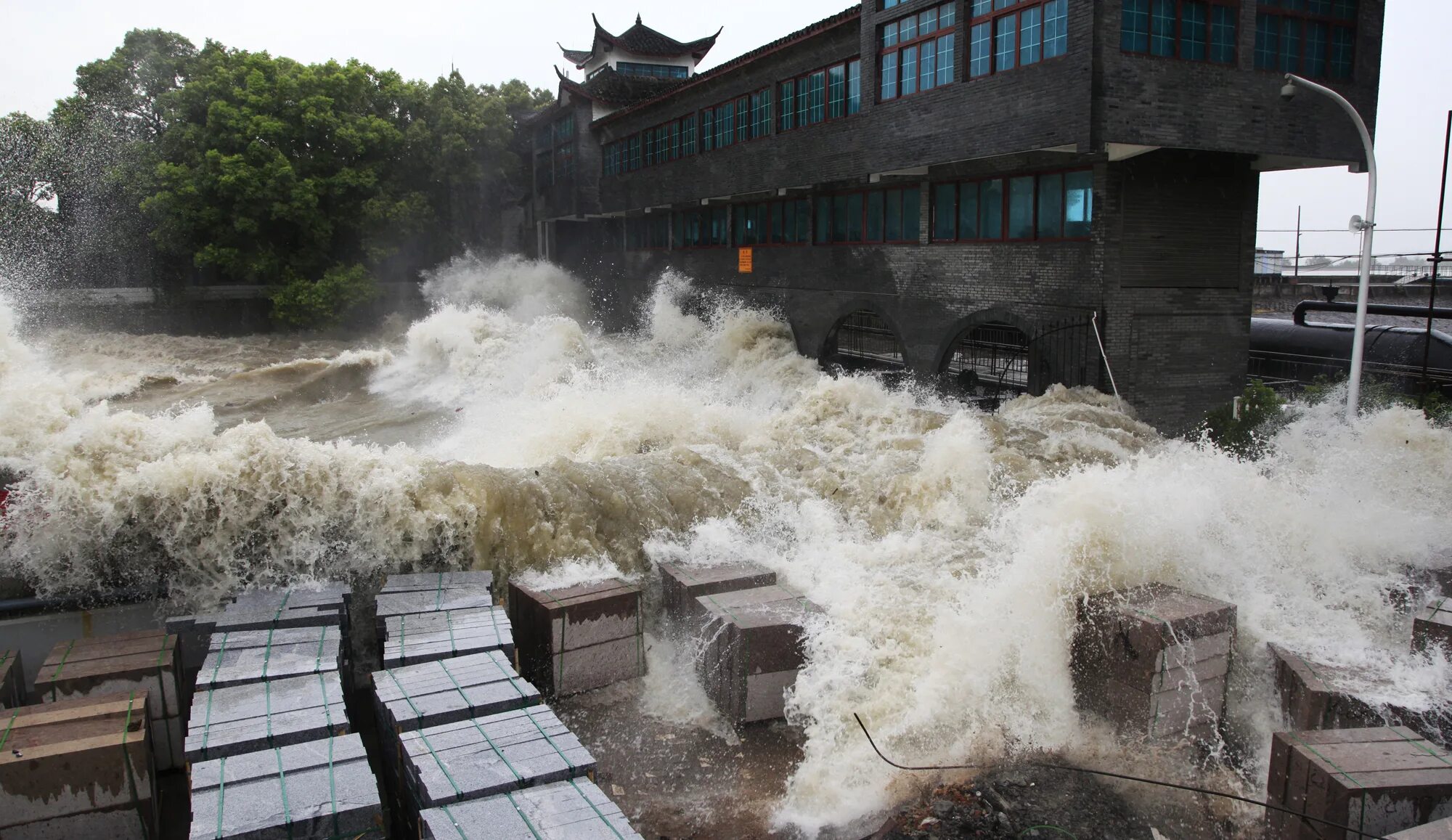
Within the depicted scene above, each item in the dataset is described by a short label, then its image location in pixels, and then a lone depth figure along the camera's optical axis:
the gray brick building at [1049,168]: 13.04
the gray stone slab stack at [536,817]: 4.48
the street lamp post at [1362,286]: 11.88
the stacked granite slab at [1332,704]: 6.18
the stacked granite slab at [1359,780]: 5.22
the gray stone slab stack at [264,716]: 5.19
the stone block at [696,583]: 7.99
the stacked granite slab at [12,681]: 6.72
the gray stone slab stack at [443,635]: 6.49
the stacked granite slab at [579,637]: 7.59
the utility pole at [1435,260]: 12.83
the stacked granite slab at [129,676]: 6.51
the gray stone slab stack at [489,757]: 4.85
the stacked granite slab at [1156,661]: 6.71
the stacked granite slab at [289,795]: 4.50
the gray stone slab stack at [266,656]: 6.02
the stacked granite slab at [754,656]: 7.11
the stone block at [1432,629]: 6.75
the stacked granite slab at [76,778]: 5.46
